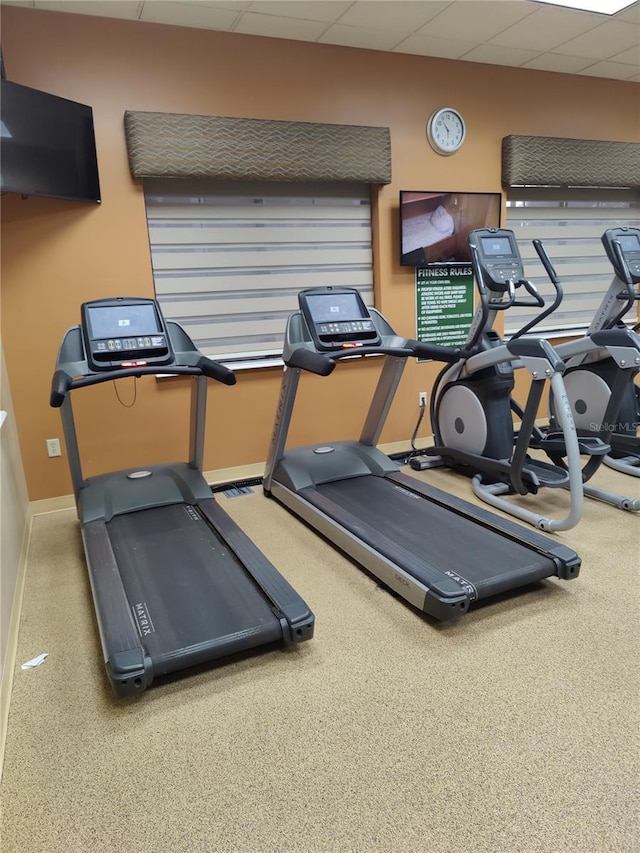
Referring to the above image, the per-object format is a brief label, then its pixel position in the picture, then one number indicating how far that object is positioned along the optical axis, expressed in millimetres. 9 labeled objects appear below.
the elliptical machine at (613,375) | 3803
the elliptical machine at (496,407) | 3291
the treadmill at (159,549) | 2133
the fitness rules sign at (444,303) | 4812
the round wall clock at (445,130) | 4547
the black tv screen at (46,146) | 2977
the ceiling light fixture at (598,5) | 3664
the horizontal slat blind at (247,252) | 4039
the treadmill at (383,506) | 2531
